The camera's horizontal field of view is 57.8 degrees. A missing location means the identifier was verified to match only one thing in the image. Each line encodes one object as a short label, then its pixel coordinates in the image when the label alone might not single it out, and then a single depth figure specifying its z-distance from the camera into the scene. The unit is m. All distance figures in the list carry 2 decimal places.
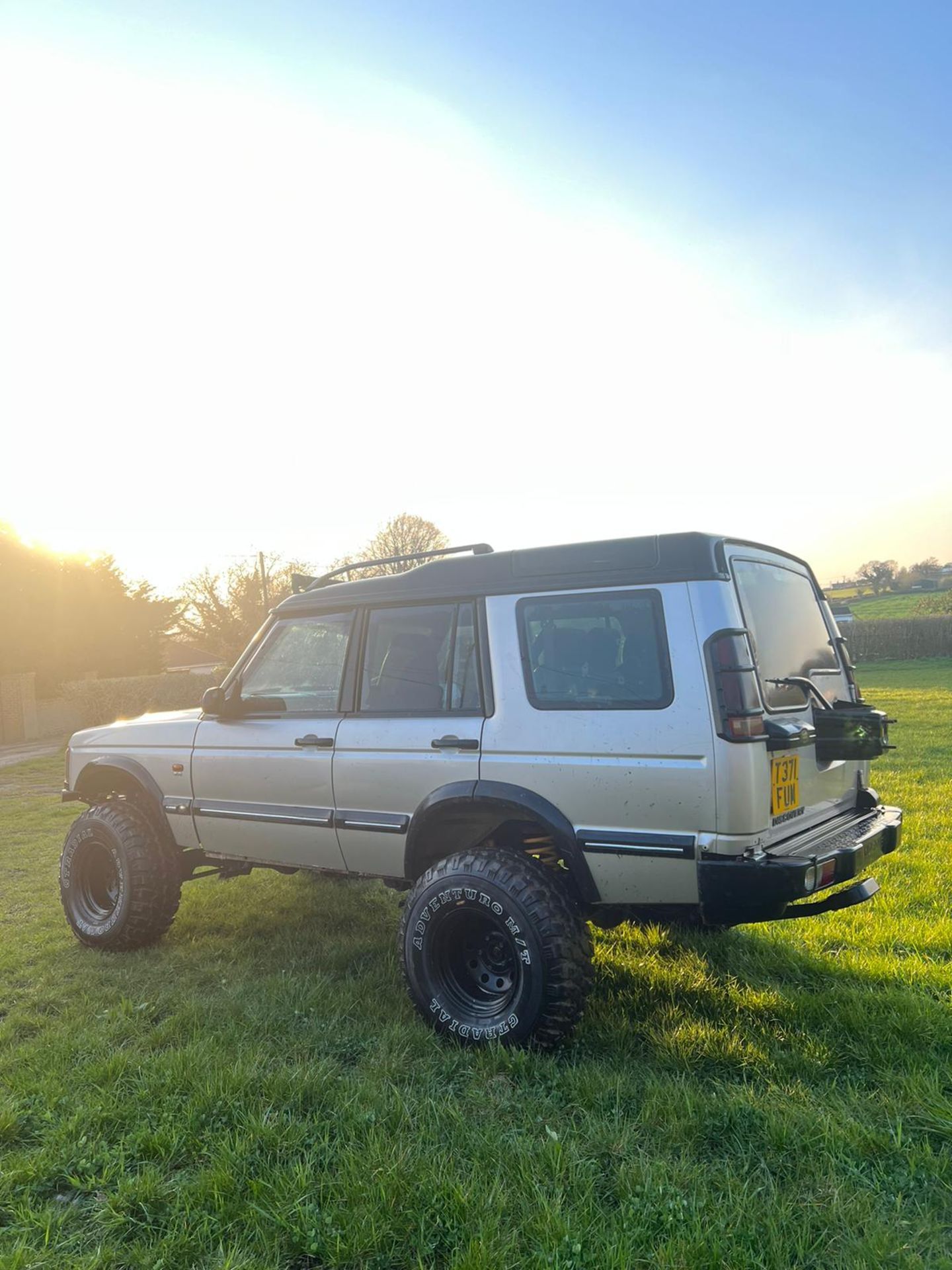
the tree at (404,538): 35.84
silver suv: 3.17
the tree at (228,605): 33.47
